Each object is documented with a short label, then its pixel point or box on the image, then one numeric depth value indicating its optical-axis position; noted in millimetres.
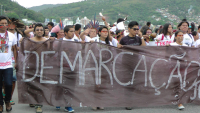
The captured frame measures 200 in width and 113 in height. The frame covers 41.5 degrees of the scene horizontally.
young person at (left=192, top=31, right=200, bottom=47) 8035
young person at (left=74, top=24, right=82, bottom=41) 7020
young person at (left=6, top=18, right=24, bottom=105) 6211
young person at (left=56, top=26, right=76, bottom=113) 5609
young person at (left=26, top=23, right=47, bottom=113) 5379
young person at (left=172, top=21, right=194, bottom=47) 6738
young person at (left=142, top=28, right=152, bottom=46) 7262
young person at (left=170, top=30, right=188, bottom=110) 5891
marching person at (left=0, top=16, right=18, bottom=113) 5078
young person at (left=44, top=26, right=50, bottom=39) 6905
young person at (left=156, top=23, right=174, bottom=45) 7250
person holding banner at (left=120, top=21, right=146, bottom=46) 5746
